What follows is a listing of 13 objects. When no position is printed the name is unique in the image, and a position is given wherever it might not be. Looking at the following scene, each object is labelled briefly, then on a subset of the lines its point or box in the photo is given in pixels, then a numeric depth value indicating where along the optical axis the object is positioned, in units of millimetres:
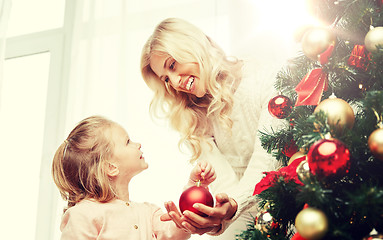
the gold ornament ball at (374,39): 686
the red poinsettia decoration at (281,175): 737
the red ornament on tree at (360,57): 741
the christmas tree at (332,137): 594
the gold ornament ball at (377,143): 592
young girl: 1139
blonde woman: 1377
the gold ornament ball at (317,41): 737
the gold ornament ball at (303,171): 636
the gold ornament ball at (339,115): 651
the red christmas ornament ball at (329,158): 589
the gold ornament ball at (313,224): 585
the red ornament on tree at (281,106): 908
